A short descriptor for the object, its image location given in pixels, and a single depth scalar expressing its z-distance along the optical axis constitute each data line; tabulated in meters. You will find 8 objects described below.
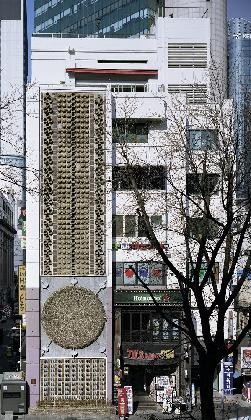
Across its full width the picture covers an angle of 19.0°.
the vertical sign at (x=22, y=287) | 46.38
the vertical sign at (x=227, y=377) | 44.59
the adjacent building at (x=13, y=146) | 16.75
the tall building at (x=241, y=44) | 125.50
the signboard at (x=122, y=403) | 42.28
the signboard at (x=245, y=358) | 47.00
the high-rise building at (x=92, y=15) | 96.31
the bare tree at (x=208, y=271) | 16.84
